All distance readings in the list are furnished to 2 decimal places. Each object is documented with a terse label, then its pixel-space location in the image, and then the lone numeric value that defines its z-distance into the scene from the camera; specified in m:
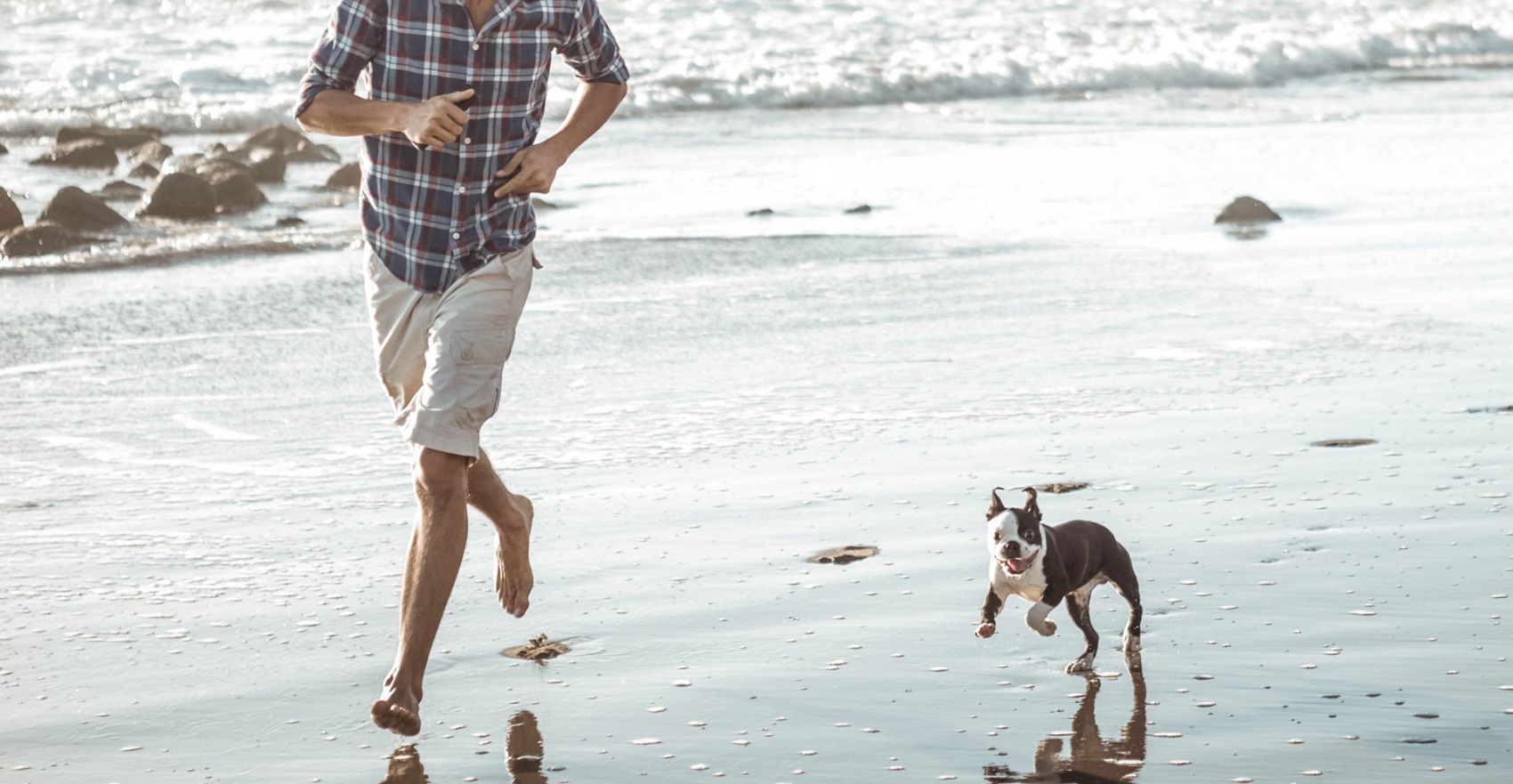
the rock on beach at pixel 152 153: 16.59
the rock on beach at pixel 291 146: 16.47
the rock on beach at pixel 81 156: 16.38
